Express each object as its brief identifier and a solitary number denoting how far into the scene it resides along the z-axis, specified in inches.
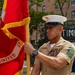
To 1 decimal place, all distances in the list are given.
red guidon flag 148.9
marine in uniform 125.7
